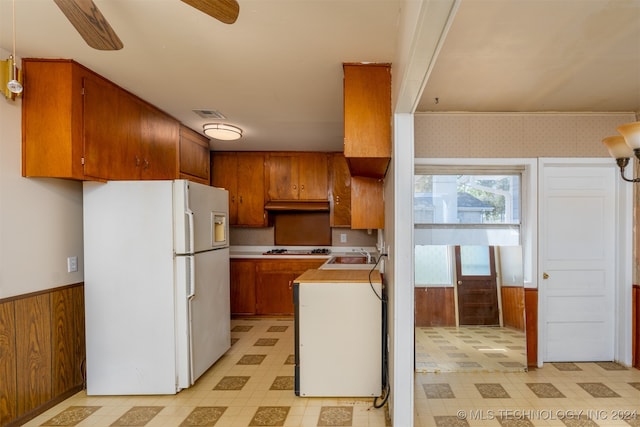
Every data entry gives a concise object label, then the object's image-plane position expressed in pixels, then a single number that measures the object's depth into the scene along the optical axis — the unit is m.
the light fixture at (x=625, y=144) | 1.58
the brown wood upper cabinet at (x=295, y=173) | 4.75
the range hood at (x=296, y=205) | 4.70
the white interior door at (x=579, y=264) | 3.04
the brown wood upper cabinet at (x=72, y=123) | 2.13
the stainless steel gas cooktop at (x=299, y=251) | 4.77
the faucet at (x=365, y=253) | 4.17
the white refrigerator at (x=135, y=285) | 2.44
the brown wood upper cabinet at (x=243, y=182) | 4.76
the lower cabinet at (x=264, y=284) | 4.53
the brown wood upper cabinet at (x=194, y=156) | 3.61
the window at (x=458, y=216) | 3.15
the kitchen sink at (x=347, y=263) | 3.25
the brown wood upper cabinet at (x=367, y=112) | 2.05
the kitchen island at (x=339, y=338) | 2.40
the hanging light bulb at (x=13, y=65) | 1.83
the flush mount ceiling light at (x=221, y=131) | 3.34
